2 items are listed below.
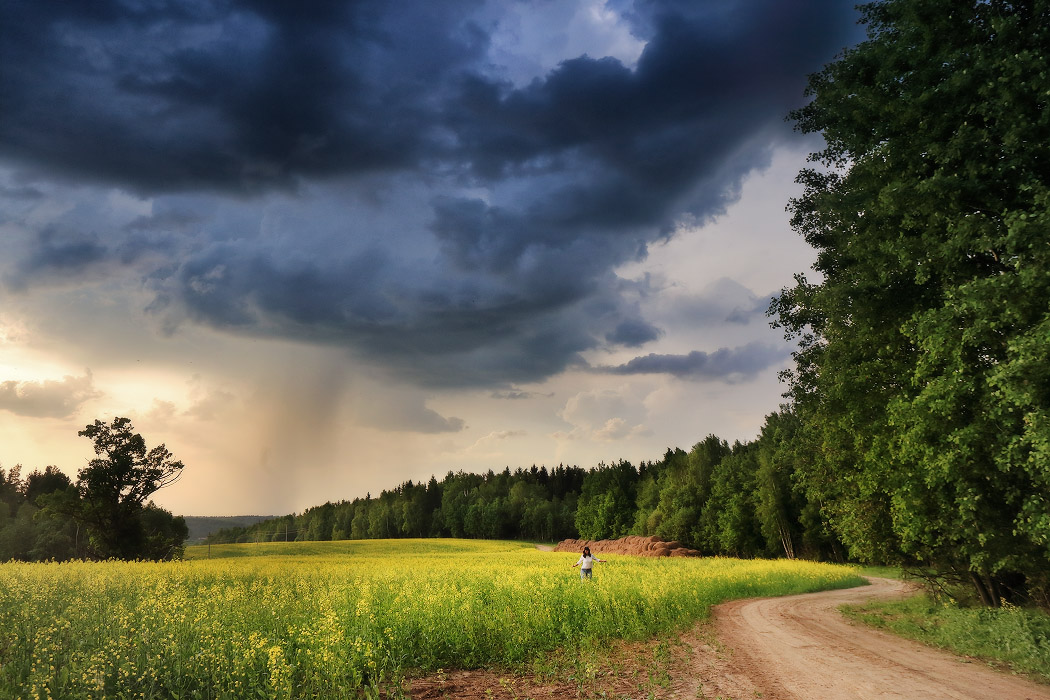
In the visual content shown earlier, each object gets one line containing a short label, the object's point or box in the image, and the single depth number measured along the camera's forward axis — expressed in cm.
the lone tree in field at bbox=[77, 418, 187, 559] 4859
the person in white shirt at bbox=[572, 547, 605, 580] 2294
